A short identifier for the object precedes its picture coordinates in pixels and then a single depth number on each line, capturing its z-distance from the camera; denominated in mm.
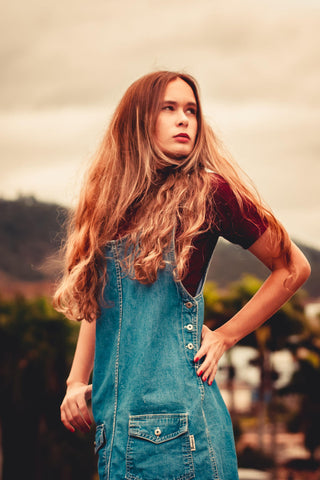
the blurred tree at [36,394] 40562
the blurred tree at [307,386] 45594
